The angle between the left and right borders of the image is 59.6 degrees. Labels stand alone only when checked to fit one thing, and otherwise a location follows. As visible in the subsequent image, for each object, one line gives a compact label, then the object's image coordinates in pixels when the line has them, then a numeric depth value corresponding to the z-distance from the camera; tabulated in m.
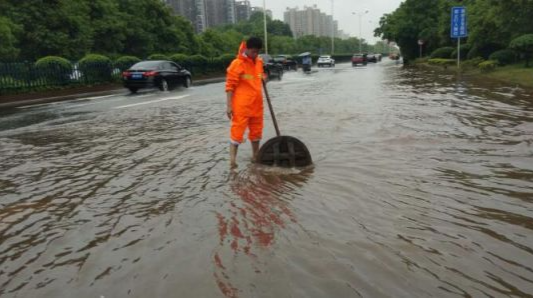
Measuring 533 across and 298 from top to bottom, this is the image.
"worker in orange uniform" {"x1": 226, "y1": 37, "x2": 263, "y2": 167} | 5.45
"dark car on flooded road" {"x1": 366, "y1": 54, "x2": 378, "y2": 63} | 70.84
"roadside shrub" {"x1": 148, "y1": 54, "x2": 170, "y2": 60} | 26.29
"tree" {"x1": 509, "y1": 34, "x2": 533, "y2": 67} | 21.33
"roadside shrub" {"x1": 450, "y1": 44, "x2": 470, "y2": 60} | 36.21
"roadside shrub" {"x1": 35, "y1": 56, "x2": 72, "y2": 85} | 19.30
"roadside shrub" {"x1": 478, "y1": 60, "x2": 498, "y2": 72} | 24.52
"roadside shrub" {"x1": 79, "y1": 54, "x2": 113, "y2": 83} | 21.70
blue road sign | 29.73
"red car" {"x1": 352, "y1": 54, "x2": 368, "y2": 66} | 56.09
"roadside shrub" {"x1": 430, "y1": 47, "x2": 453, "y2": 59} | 40.94
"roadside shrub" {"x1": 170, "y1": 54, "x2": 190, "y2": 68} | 29.48
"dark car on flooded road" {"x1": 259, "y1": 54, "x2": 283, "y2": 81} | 27.55
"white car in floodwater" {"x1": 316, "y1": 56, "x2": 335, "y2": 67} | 53.94
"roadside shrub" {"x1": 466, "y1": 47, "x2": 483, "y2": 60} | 32.47
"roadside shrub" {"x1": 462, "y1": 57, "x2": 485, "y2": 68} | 28.23
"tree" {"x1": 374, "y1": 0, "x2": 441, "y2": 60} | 51.94
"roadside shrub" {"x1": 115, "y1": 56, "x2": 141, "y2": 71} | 23.78
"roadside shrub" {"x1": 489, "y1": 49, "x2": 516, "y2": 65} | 26.28
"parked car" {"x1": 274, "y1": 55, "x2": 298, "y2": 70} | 42.33
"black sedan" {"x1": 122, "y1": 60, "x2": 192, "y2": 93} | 18.94
